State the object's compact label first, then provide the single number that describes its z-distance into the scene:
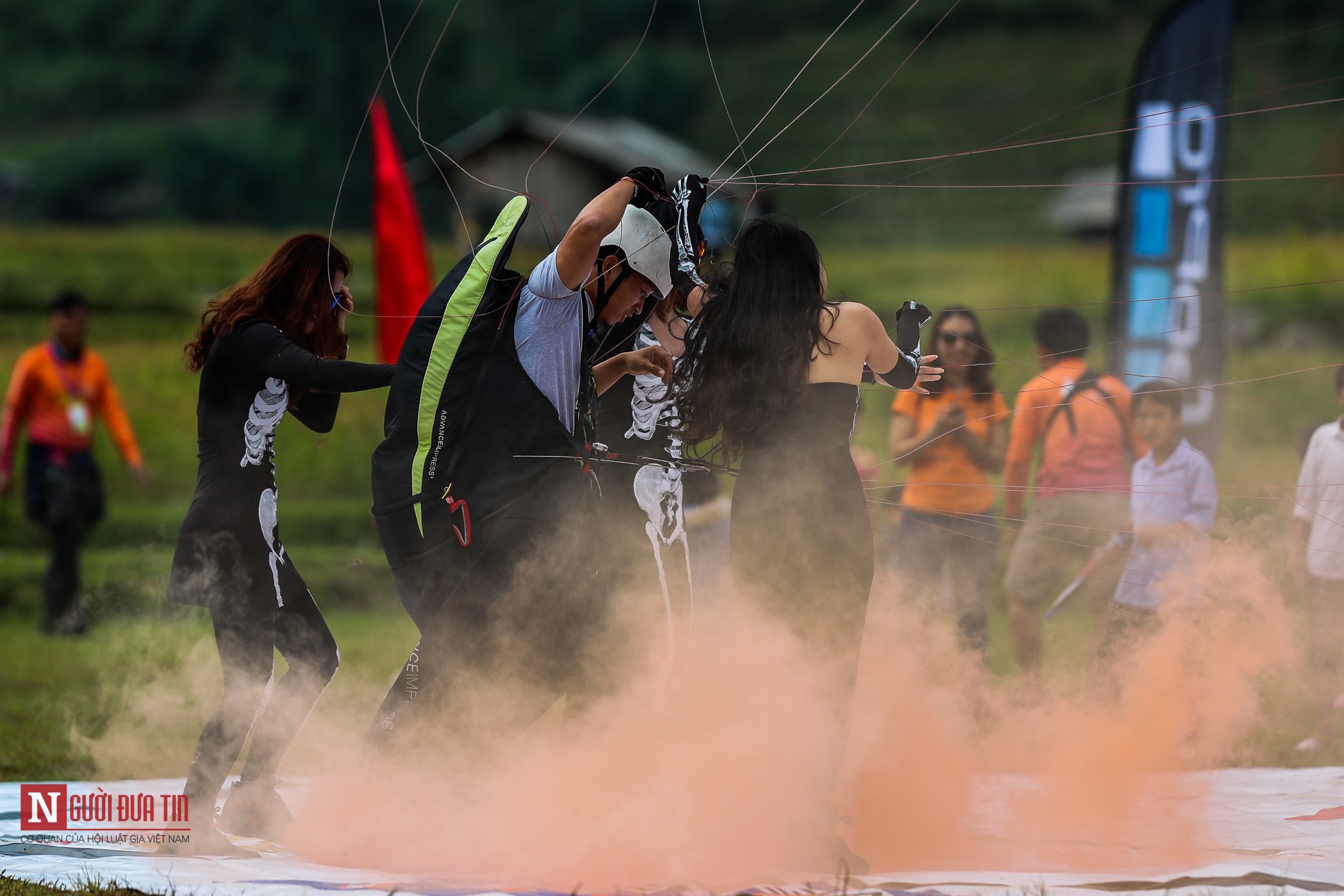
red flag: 25.09
